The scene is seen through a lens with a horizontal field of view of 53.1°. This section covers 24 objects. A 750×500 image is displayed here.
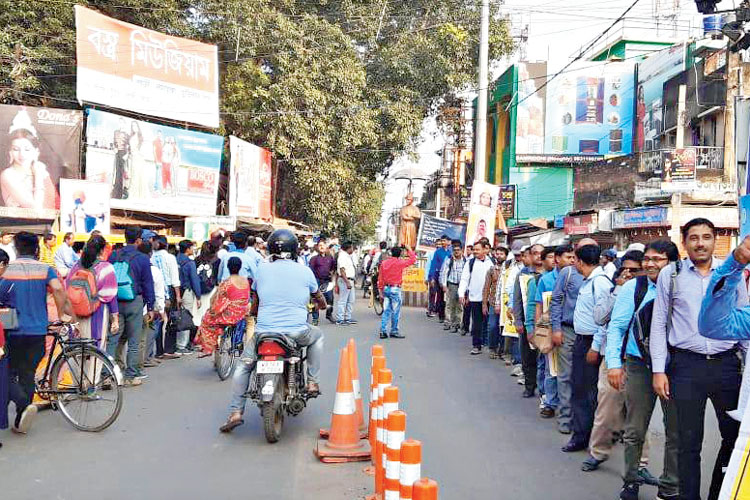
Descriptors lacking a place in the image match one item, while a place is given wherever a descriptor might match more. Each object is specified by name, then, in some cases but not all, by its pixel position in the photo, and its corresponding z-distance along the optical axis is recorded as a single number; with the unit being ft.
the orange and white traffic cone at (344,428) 19.70
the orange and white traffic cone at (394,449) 12.21
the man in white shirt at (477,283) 41.19
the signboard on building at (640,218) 69.31
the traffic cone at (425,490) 9.84
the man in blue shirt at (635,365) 16.43
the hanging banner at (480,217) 58.80
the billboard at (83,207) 56.65
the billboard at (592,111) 107.45
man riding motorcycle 21.80
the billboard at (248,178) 81.41
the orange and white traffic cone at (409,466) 10.77
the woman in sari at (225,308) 30.07
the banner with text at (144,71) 68.13
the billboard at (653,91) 89.97
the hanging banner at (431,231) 69.36
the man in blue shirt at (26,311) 21.25
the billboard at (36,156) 64.44
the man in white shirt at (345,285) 52.85
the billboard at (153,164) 69.41
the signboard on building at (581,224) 79.97
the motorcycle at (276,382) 20.63
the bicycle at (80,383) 22.34
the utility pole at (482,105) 65.31
